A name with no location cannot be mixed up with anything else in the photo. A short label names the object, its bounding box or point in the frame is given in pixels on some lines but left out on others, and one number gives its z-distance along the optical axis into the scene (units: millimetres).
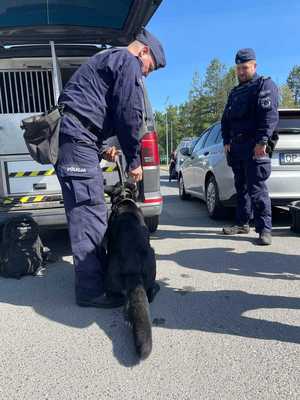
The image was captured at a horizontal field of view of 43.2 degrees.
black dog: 2436
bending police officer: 2713
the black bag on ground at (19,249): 3543
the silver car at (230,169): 5055
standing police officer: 4203
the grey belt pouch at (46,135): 2791
